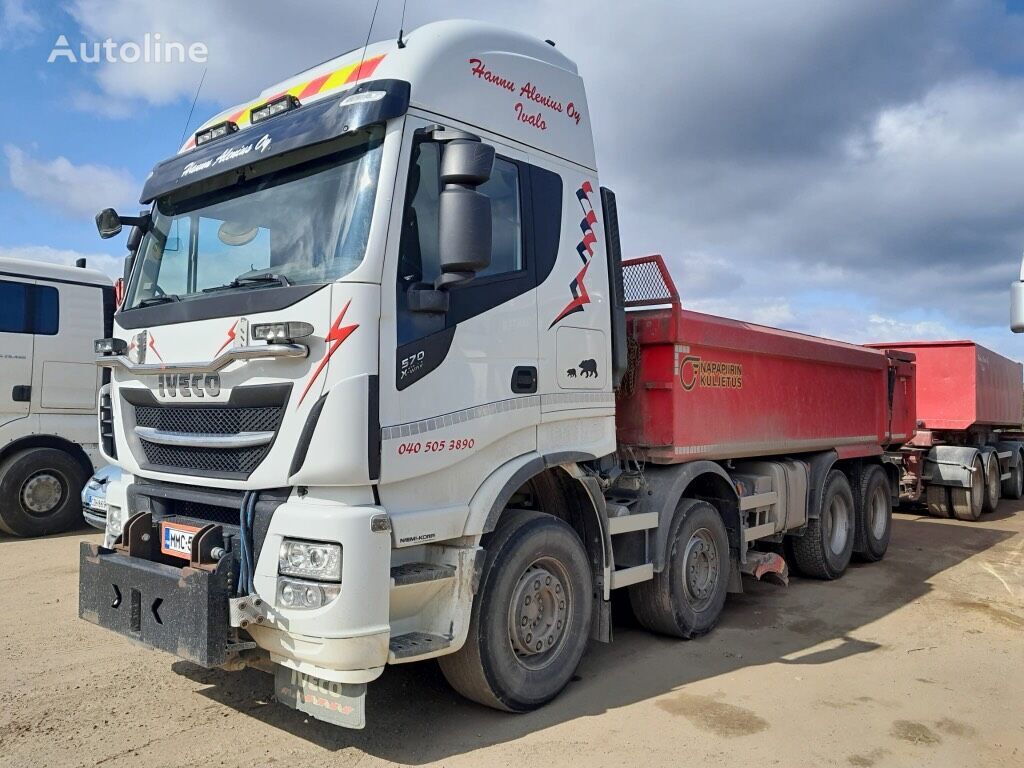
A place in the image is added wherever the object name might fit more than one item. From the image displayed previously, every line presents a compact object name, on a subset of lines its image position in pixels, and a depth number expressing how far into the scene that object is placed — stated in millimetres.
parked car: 7590
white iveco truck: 3541
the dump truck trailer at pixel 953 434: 12742
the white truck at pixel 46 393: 9094
